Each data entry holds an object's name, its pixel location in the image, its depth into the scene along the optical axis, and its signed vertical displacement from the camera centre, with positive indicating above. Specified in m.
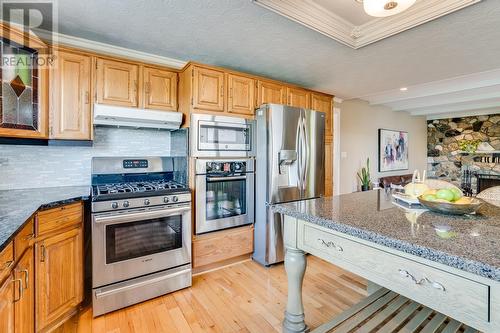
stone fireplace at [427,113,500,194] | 5.89 +0.33
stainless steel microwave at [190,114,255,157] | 2.42 +0.31
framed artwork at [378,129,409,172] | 5.35 +0.35
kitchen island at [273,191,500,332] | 0.77 -0.34
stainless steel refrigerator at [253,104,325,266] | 2.74 -0.02
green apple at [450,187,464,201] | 1.27 -0.15
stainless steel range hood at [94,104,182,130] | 2.14 +0.45
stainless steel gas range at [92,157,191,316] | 1.91 -0.59
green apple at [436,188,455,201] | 1.26 -0.15
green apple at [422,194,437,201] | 1.30 -0.17
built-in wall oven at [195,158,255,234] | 2.46 -0.29
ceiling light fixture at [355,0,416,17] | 1.36 +0.90
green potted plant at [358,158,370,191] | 4.76 -0.23
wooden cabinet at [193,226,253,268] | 2.47 -0.85
